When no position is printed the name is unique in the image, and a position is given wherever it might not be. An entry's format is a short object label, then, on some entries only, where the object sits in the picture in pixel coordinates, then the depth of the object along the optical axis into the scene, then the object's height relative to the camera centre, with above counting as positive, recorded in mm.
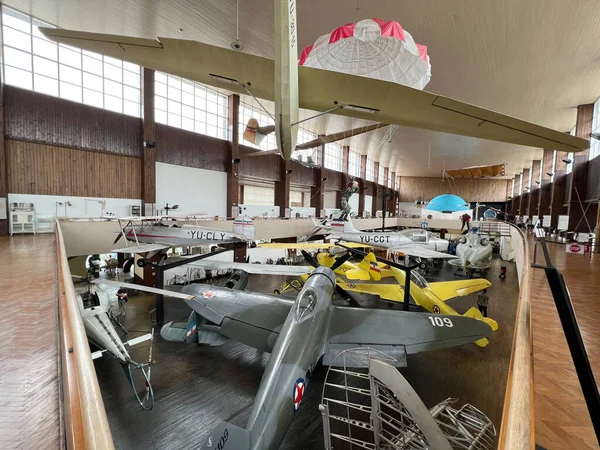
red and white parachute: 5488 +3298
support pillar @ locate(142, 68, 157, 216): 15258 +3307
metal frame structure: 1966 -1545
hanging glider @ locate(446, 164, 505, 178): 25525 +4498
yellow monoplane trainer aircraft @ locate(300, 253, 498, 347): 7803 -2454
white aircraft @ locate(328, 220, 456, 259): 12336 -1148
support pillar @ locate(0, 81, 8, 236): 11141 +1217
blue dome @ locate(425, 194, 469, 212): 19578 +814
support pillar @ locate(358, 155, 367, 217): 34344 +3823
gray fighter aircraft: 3439 -2299
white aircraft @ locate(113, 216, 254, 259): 10180 -1077
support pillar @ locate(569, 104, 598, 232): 14953 +2114
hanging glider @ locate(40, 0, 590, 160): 3529 +1709
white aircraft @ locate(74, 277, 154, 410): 5203 -2610
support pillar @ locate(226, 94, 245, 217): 19639 +4059
